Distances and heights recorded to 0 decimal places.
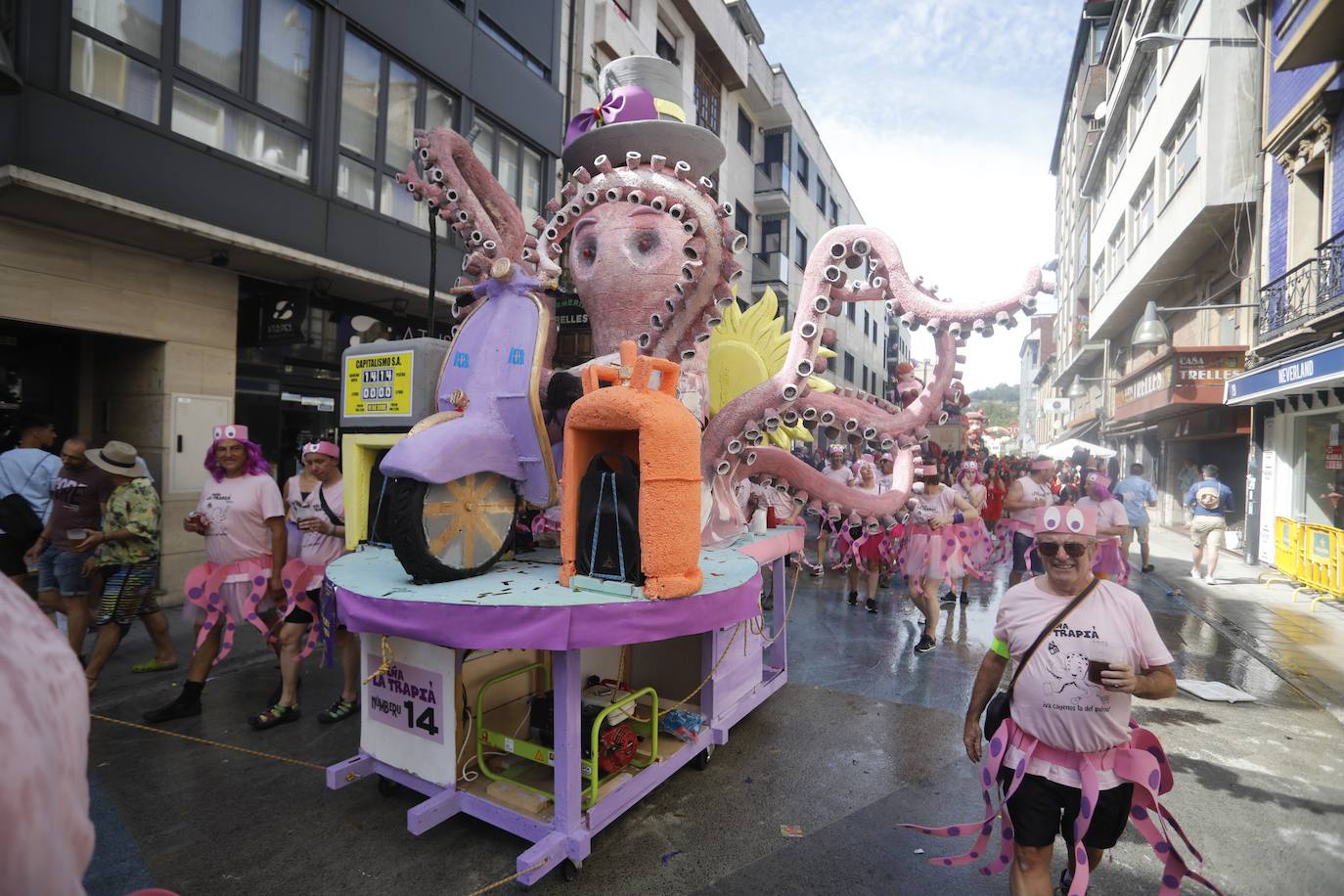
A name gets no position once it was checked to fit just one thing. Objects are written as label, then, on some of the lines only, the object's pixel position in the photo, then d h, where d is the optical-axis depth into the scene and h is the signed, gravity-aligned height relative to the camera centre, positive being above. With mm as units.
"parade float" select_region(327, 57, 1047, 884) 2955 -195
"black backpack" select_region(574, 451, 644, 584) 3105 -344
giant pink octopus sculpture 4020 +1023
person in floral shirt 4539 -799
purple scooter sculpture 3061 -50
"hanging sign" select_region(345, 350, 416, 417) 3637 +292
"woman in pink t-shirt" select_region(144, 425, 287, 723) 4344 -656
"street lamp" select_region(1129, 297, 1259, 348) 11742 +2289
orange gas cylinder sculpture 2938 -83
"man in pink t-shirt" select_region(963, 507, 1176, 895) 2330 -774
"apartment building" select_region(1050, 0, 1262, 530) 12055 +5337
